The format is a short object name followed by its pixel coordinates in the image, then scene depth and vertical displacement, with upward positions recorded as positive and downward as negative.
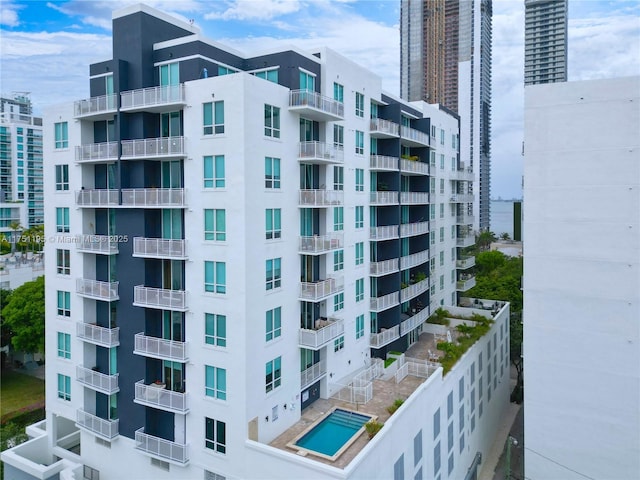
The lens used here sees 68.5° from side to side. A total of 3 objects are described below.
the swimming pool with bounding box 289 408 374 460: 20.73 -10.43
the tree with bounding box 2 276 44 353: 41.09 -9.19
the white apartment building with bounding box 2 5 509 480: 20.61 -3.30
